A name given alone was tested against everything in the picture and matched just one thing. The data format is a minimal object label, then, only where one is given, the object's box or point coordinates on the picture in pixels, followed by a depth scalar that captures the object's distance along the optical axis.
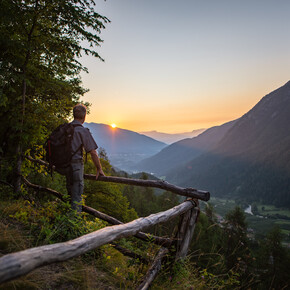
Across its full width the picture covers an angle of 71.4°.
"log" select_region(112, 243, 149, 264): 3.34
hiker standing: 3.73
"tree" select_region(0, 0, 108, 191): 5.03
